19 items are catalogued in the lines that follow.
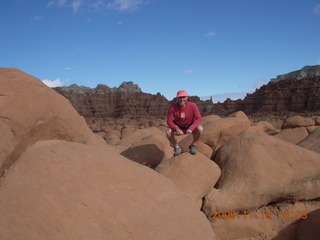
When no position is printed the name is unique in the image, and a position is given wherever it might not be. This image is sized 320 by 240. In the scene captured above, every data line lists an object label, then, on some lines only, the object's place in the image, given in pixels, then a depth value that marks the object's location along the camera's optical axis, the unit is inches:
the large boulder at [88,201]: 80.4
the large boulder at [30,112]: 97.4
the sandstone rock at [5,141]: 90.2
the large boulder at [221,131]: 204.1
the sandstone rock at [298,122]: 361.1
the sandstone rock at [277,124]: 686.0
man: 162.4
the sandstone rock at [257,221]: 139.9
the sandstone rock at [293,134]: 315.9
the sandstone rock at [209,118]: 358.5
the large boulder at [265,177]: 144.6
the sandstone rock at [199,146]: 194.1
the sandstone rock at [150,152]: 188.1
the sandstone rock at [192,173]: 137.7
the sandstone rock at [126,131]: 548.0
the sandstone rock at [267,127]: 408.0
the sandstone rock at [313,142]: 209.9
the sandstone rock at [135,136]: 311.0
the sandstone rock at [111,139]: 421.8
